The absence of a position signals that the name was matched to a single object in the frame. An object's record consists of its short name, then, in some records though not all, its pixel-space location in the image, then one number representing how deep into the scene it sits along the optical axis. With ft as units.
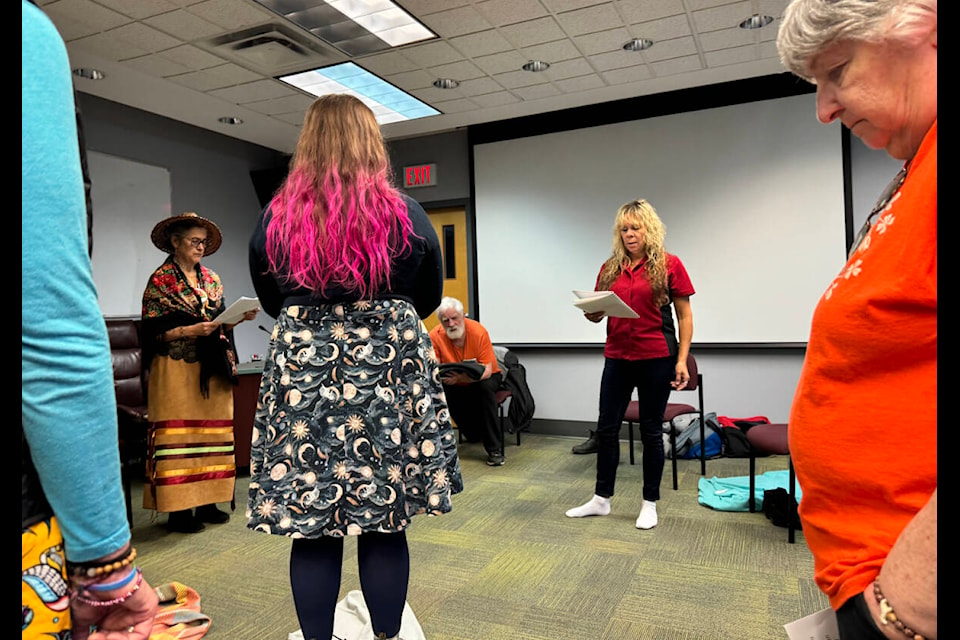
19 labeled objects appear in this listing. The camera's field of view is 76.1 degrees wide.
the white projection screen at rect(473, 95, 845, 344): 14.67
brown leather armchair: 12.37
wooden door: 18.98
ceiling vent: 11.68
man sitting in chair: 13.97
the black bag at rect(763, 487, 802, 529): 9.25
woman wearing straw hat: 9.48
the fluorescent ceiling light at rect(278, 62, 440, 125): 13.85
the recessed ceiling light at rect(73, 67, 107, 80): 12.95
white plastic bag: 6.11
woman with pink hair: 4.61
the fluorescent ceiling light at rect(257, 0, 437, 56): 10.75
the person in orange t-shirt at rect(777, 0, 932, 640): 1.76
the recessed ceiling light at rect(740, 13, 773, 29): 11.55
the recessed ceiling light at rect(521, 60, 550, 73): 13.47
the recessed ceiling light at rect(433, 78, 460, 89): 14.41
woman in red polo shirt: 9.30
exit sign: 18.93
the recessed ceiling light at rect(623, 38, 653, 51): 12.49
